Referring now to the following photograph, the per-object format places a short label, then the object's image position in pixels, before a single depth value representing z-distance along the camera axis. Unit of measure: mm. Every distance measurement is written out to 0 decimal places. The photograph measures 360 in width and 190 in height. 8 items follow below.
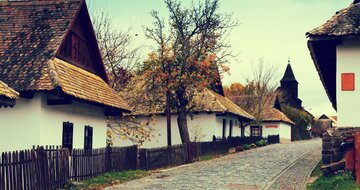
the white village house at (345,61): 15820
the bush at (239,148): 39300
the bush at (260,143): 46344
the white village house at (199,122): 36938
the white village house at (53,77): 18016
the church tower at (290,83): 91938
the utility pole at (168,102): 30219
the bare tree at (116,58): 40281
